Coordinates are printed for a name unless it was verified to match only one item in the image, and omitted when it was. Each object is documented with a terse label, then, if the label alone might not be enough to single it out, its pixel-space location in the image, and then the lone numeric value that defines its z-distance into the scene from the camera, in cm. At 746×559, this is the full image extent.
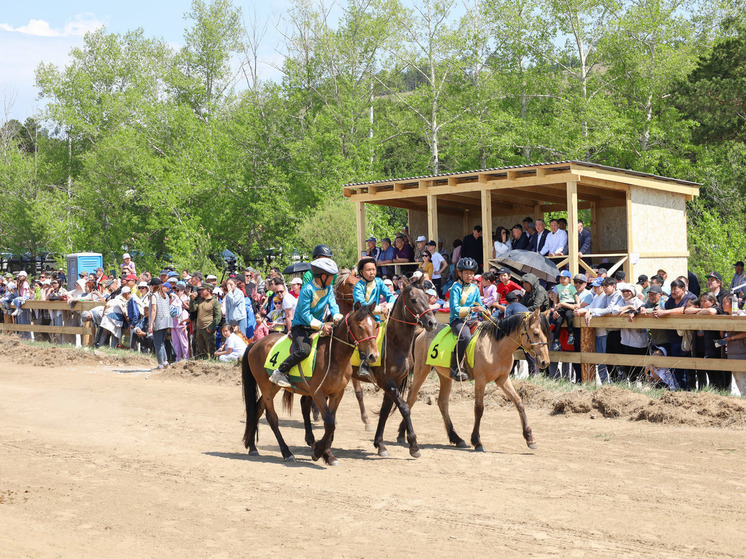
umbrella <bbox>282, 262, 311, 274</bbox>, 1761
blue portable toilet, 3003
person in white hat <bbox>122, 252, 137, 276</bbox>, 2136
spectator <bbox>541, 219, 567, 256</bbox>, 1738
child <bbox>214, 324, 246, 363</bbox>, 1758
